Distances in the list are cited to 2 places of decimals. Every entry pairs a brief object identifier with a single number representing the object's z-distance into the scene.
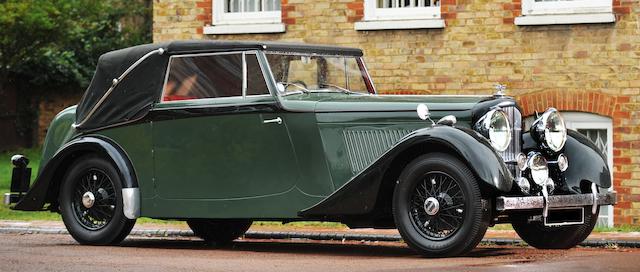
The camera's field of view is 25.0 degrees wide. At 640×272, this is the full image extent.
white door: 16.22
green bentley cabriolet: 10.07
